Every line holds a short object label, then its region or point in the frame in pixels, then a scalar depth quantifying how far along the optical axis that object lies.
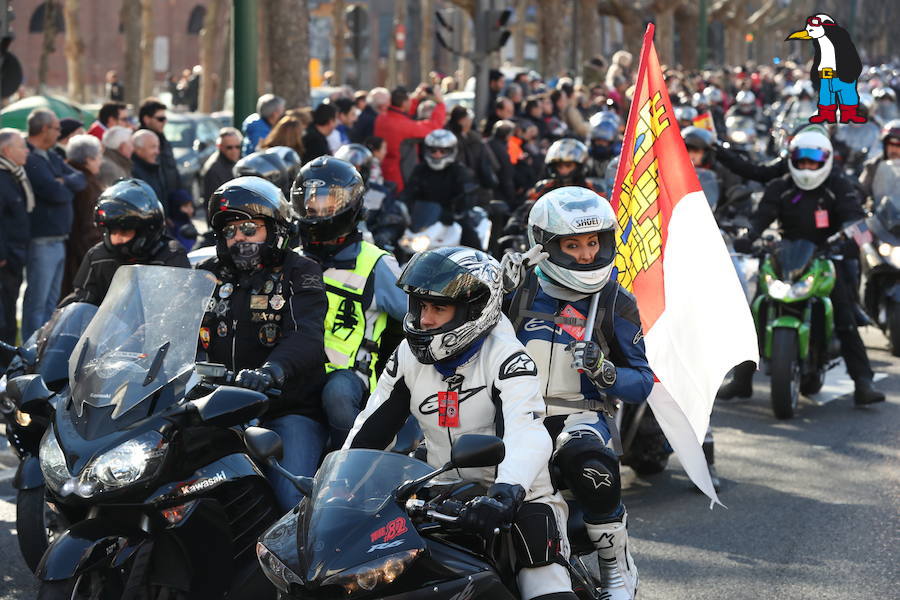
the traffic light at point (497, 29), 18.59
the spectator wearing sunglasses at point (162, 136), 12.57
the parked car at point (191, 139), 24.88
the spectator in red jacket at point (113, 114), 13.82
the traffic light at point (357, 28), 23.86
